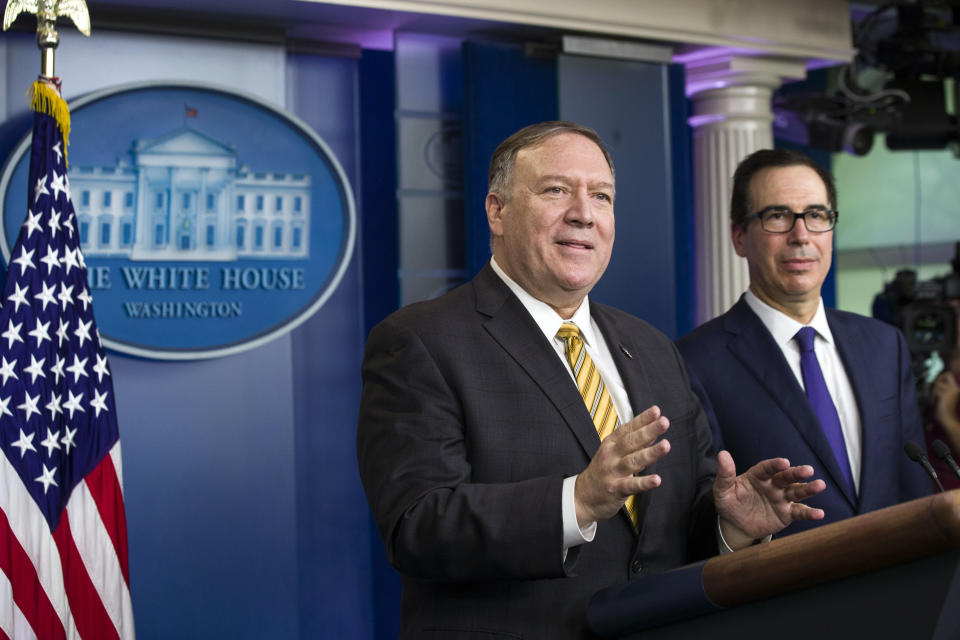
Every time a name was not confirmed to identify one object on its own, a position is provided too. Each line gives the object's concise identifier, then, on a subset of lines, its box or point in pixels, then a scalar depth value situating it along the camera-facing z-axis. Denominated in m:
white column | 4.15
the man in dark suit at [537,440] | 1.30
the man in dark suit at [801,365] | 1.98
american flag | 2.36
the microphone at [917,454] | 1.51
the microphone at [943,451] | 1.50
